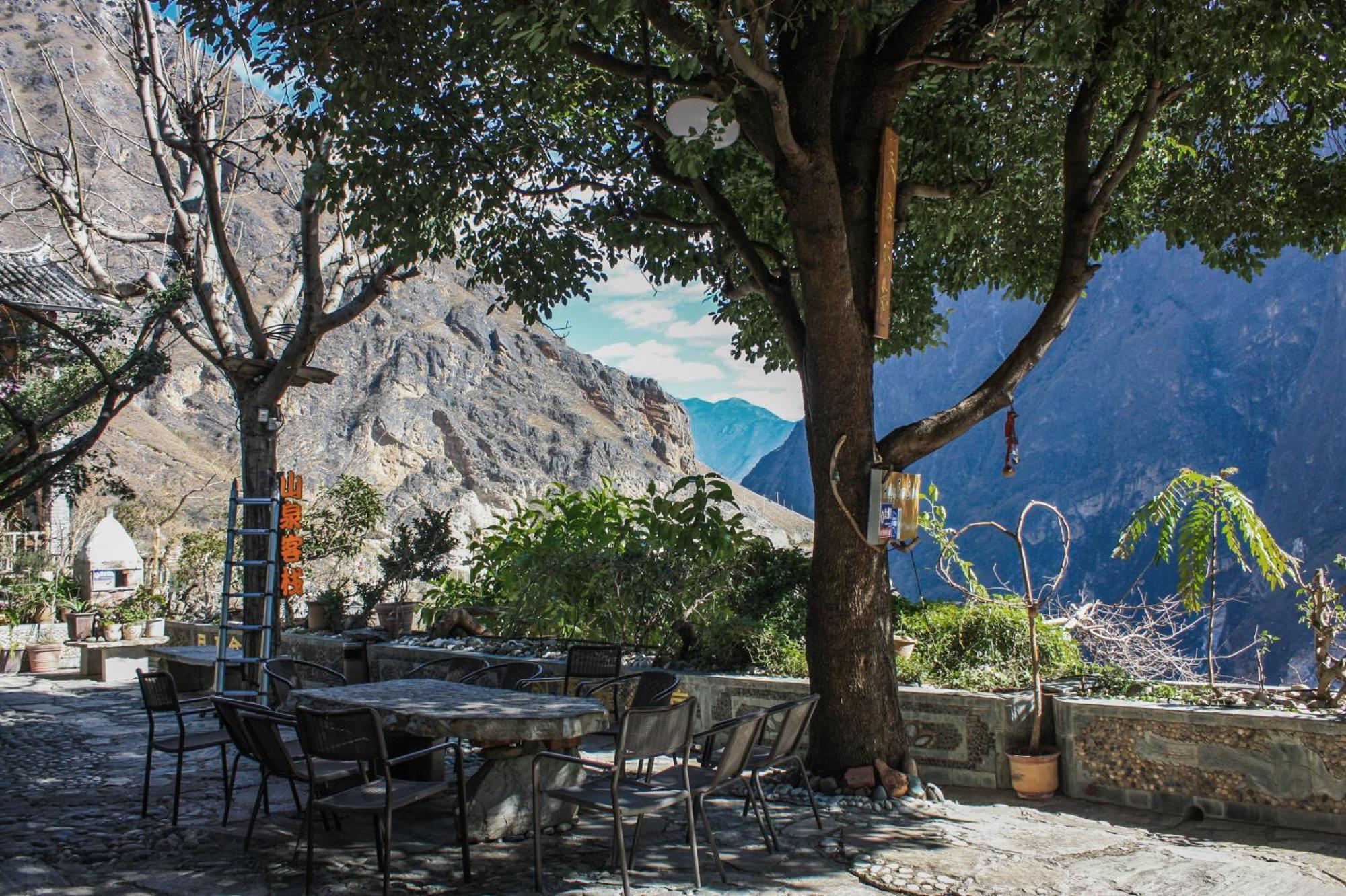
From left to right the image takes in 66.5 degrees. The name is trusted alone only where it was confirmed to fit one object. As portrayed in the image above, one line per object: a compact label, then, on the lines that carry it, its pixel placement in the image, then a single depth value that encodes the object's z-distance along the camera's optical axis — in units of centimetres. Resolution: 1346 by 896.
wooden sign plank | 590
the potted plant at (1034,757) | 581
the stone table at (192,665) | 979
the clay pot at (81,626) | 1559
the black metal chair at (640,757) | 397
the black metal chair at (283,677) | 570
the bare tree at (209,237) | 976
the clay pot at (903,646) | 689
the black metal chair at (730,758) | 427
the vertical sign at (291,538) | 945
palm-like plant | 623
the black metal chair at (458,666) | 641
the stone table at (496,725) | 453
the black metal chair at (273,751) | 424
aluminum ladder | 910
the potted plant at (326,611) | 1134
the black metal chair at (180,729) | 531
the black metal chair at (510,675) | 617
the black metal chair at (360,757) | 397
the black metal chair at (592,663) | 679
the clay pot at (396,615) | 1075
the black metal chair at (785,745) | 473
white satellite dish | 557
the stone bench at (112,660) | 1306
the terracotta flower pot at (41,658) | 1420
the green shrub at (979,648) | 674
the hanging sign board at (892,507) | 564
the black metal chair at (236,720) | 455
